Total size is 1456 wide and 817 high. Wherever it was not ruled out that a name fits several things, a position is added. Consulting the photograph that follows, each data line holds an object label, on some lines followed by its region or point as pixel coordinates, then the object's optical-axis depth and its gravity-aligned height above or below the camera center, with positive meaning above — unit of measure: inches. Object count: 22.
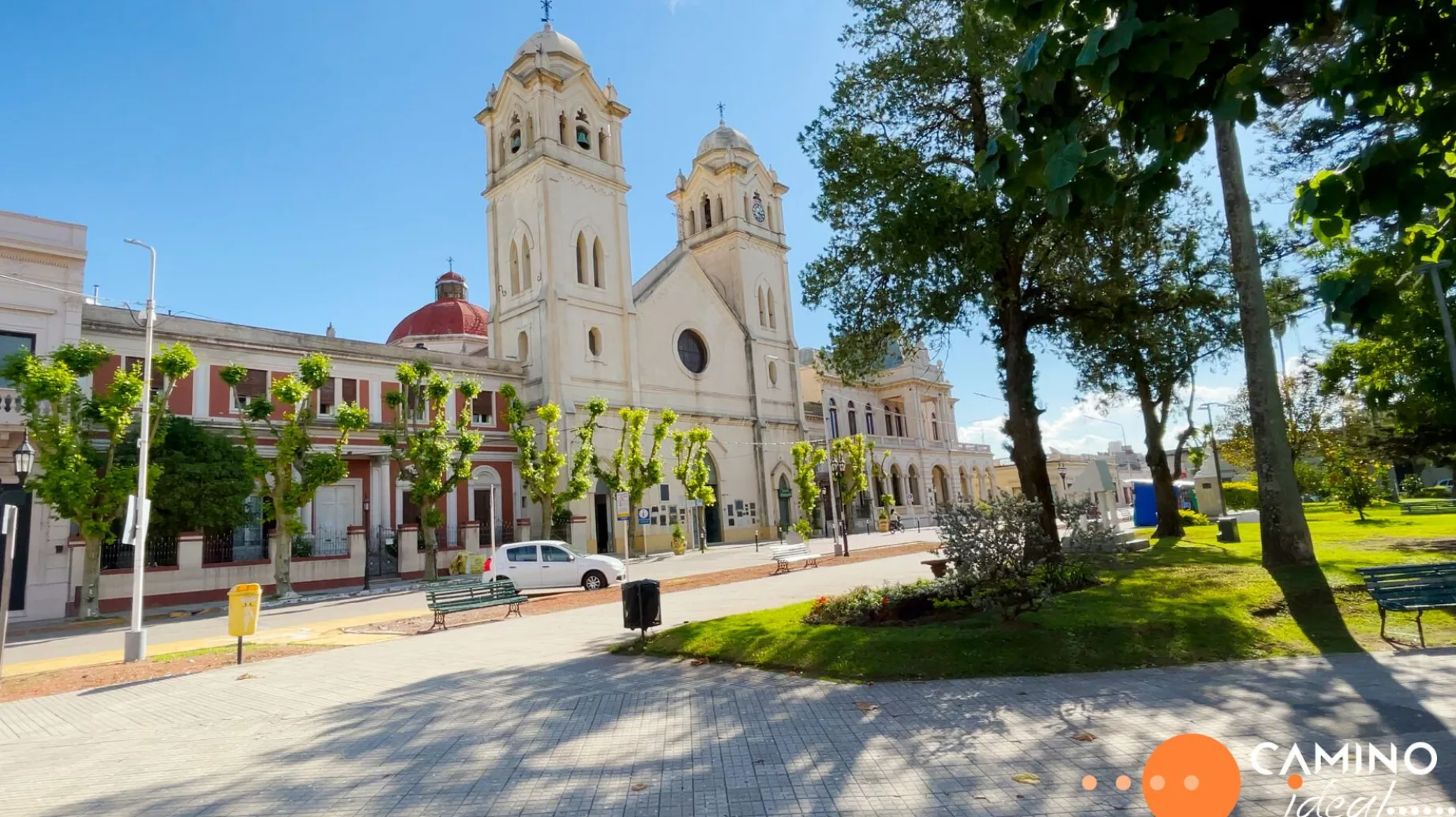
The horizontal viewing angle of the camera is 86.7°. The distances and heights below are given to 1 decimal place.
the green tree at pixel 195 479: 921.5 +91.2
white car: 839.7 -40.5
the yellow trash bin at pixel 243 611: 463.5 -35.0
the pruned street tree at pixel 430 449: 1055.6 +124.6
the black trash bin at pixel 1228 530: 746.2 -45.9
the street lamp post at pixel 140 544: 515.2 +10.8
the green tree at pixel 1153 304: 561.6 +134.2
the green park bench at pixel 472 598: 588.4 -49.1
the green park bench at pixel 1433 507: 1221.1 -65.0
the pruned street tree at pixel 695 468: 1494.8 +101.0
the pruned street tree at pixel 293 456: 928.3 +112.7
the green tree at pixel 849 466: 1804.9 +102.3
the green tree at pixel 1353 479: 1079.0 -8.2
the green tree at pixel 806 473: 1717.5 +87.2
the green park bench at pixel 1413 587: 319.6 -49.5
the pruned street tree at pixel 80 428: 772.6 +139.8
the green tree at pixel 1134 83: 139.8 +79.8
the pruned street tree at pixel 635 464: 1376.7 +107.1
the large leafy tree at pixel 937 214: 500.4 +194.2
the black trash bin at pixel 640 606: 422.6 -44.8
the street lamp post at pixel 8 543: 422.3 +13.9
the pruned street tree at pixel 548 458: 1234.6 +115.7
